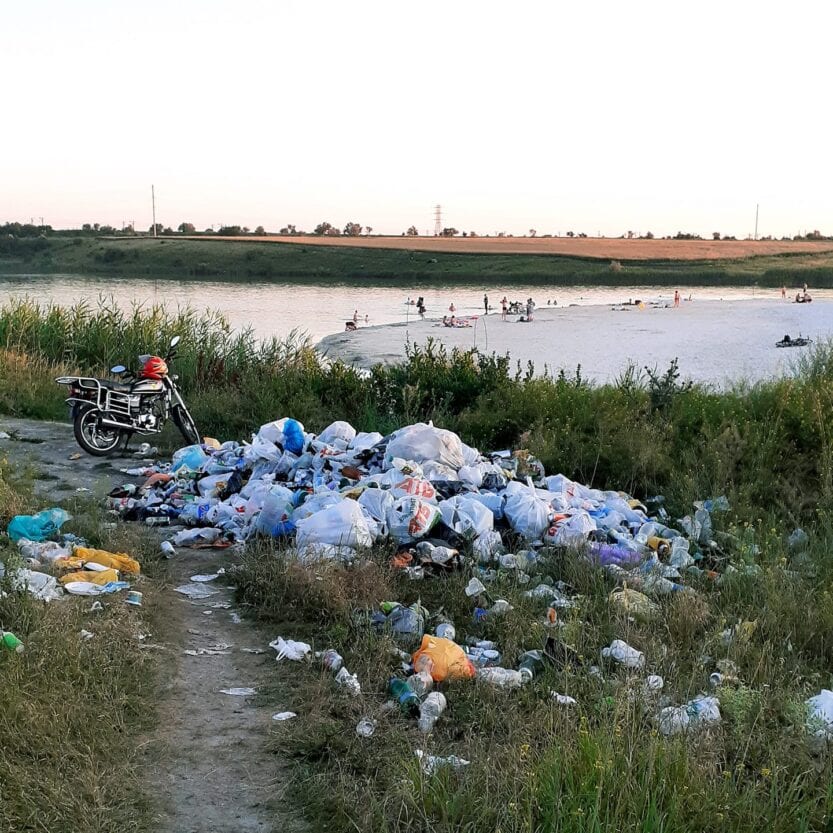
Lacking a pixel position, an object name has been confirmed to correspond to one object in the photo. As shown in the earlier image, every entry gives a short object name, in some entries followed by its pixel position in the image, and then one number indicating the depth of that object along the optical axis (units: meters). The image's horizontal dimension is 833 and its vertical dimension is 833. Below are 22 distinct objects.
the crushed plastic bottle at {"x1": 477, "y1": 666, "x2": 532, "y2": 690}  4.23
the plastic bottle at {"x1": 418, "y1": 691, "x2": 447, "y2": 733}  3.88
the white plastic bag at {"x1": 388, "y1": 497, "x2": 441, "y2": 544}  6.16
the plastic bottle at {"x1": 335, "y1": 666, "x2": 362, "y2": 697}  4.14
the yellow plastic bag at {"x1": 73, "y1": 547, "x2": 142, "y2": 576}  5.58
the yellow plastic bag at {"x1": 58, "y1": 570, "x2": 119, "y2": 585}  5.24
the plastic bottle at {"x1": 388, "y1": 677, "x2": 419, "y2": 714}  4.03
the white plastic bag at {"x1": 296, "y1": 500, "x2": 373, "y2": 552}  5.88
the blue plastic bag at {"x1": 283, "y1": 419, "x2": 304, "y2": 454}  8.17
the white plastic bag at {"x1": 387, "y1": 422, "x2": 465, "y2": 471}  7.64
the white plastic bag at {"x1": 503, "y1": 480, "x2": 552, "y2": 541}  6.47
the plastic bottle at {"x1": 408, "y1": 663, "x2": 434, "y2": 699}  4.17
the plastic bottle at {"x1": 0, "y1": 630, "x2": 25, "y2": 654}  3.96
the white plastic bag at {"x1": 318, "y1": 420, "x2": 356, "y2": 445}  8.71
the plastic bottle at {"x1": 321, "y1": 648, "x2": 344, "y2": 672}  4.39
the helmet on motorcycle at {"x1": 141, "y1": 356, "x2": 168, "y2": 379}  9.50
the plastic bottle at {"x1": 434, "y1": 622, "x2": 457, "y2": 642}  4.87
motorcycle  9.16
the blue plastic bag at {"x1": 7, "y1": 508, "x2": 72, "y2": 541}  6.05
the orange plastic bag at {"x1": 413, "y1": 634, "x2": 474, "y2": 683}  4.33
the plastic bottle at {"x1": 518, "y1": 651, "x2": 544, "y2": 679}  4.46
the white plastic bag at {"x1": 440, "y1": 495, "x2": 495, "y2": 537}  6.29
